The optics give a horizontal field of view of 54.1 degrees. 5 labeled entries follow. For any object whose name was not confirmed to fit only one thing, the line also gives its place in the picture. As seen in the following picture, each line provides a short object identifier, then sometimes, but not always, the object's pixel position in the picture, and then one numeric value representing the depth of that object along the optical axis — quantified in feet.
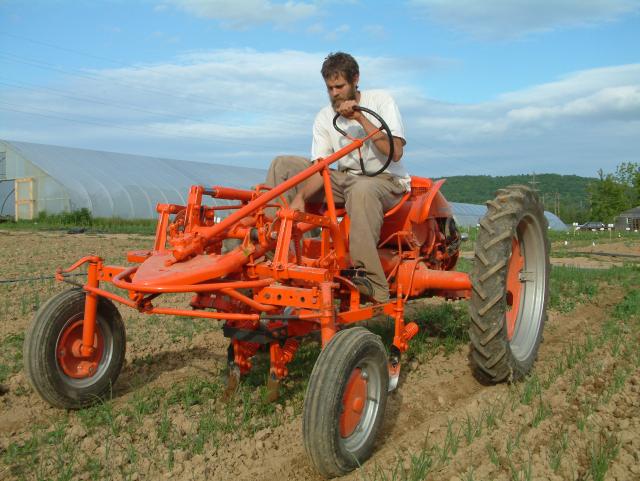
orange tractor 10.37
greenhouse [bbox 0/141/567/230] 79.61
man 13.24
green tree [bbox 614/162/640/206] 213.66
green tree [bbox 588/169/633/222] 206.08
